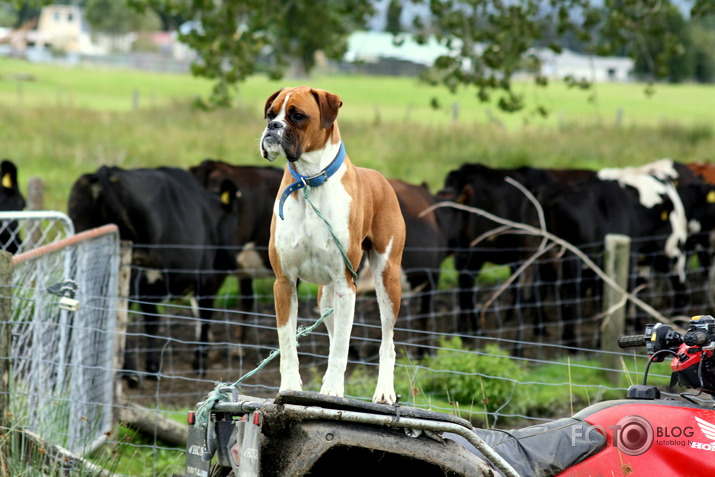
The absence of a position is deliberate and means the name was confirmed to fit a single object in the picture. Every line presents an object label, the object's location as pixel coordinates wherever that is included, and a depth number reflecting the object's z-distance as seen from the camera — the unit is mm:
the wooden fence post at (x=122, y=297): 12883
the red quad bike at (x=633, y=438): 5613
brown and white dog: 5098
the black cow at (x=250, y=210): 19344
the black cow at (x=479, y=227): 19516
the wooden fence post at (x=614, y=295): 15664
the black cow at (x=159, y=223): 15773
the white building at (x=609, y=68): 161237
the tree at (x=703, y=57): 127187
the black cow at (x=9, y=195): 16609
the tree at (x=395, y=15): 24472
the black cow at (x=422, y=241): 18437
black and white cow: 19656
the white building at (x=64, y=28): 192375
